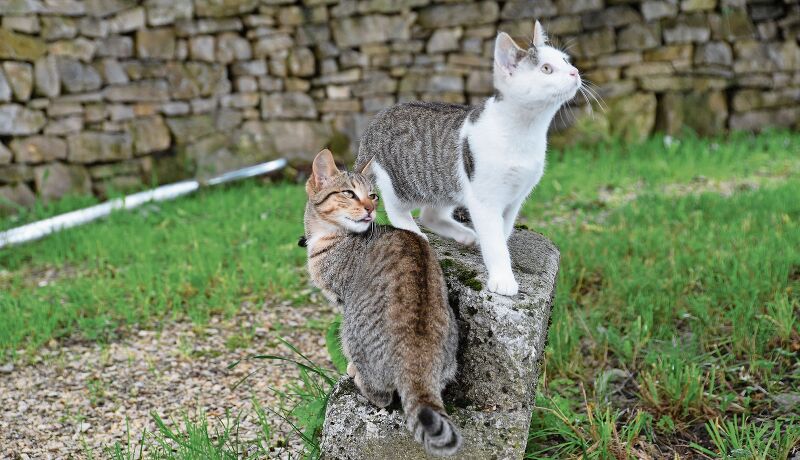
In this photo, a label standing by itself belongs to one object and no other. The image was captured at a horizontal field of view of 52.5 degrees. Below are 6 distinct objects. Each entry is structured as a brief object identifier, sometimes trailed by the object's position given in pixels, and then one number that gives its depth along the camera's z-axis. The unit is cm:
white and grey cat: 308
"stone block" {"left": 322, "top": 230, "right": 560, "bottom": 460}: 292
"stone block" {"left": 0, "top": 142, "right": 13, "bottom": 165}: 775
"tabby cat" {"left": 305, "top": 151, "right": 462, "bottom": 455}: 267
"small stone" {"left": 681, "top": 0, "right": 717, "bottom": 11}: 909
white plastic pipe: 684
